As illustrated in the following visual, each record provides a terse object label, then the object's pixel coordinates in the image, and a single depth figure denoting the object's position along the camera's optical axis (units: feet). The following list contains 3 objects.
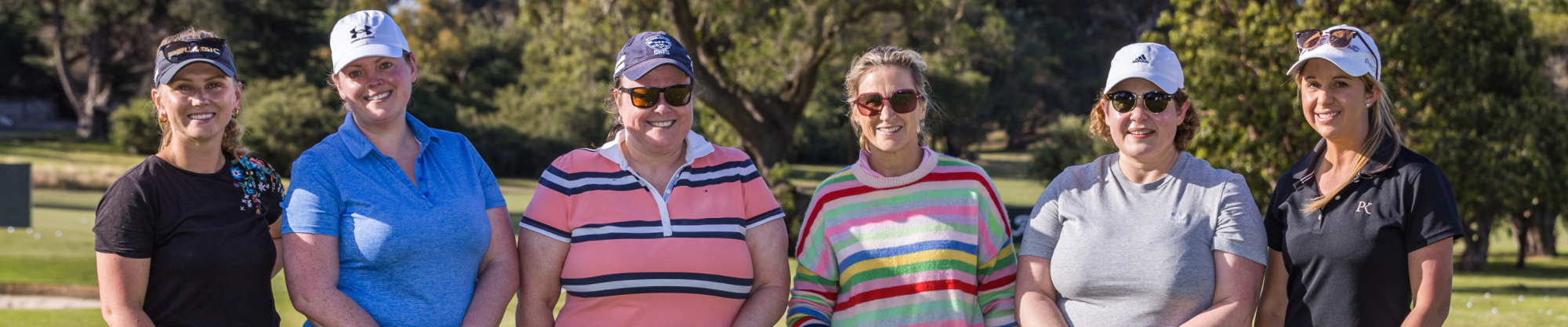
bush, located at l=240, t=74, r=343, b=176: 91.09
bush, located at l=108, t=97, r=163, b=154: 99.40
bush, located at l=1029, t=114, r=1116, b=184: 87.15
